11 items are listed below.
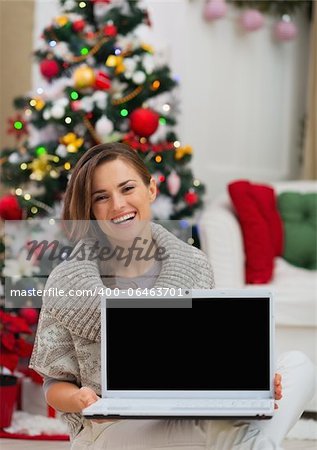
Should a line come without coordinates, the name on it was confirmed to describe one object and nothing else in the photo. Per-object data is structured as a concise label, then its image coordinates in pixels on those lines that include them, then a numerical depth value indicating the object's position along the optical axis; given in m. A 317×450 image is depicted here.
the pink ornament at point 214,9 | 5.71
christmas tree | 4.51
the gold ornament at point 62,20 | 4.68
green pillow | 4.90
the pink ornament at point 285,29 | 6.10
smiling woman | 2.12
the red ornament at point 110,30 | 4.61
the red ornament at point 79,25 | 4.66
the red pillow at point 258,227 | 4.54
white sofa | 4.15
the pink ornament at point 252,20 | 5.88
